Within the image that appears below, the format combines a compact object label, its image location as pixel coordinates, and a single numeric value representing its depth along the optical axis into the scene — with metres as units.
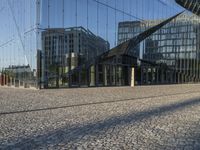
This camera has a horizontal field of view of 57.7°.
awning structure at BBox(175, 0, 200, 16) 25.33
